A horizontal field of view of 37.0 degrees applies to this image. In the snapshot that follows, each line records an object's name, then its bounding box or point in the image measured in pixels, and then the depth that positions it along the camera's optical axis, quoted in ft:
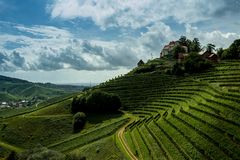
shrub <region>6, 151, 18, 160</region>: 279.90
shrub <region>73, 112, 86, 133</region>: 387.84
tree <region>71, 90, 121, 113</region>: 421.18
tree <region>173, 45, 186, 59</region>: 622.54
